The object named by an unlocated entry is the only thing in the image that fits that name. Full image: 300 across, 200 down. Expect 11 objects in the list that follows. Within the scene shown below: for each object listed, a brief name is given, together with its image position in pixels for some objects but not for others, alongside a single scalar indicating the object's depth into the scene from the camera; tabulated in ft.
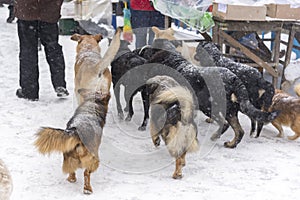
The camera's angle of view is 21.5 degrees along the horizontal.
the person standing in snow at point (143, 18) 45.45
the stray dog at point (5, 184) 17.03
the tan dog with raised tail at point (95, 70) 29.17
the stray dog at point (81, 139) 20.20
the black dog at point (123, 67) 31.71
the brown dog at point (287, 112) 30.01
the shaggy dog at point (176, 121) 23.59
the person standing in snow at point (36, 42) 33.83
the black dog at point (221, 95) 27.24
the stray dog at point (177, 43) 36.39
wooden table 40.98
